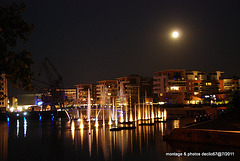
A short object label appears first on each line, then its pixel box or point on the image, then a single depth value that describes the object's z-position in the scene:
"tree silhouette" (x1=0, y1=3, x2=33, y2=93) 13.82
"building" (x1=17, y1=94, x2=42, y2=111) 140.50
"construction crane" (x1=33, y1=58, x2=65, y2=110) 118.75
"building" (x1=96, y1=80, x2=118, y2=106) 155.25
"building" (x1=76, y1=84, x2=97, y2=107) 175.12
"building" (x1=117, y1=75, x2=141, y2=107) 137.12
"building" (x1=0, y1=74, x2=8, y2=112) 107.93
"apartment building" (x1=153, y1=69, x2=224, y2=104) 106.25
